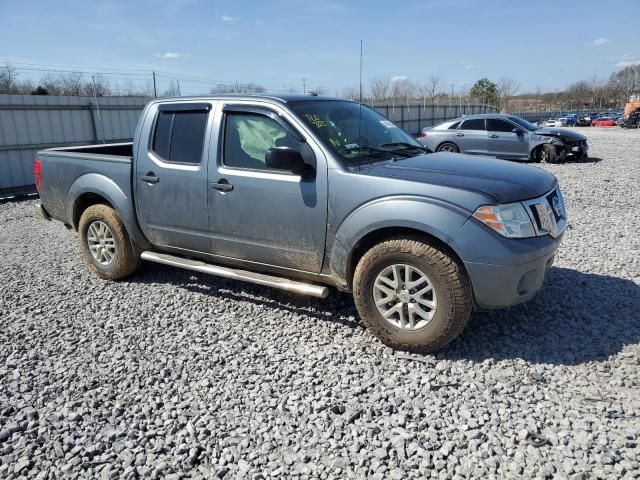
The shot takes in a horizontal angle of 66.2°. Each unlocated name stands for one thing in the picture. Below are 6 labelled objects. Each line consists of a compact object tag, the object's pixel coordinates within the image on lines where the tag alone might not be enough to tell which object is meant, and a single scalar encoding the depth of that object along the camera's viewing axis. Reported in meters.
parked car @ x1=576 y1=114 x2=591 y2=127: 48.16
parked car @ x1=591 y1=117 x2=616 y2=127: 46.50
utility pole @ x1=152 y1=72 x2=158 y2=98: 15.39
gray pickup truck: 3.33
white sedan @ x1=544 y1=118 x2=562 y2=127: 43.78
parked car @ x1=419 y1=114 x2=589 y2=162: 14.85
